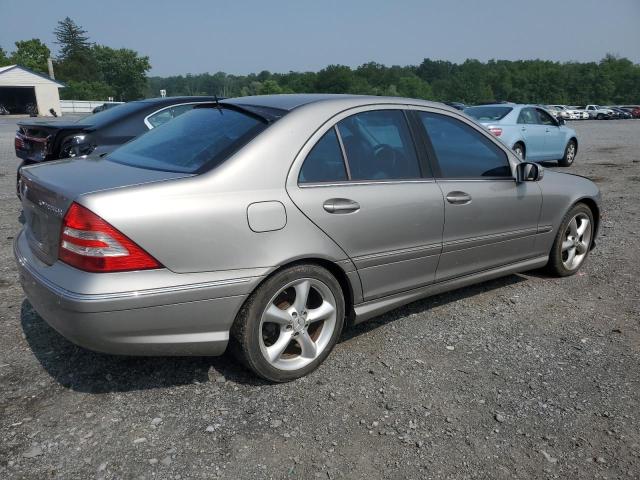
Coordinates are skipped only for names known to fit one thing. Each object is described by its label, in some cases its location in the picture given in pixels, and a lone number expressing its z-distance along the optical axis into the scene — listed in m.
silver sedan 2.46
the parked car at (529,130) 11.19
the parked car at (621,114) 57.75
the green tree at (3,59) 87.37
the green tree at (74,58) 98.75
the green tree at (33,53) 95.06
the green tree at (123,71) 105.12
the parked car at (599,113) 56.16
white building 55.84
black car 5.91
